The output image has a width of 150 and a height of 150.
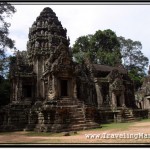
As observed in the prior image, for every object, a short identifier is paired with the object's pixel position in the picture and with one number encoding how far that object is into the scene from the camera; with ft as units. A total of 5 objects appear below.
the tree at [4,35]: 65.67
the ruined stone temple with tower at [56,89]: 68.69
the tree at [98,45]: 170.68
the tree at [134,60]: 173.72
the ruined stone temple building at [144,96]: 131.75
